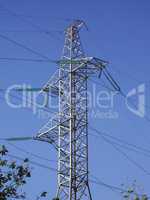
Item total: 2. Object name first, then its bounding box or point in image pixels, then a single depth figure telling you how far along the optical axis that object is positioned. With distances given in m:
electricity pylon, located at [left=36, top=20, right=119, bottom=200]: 39.09
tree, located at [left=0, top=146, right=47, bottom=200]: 25.91
